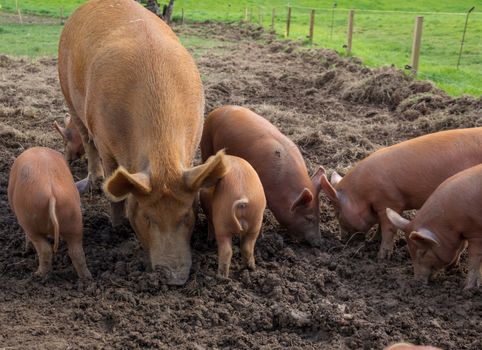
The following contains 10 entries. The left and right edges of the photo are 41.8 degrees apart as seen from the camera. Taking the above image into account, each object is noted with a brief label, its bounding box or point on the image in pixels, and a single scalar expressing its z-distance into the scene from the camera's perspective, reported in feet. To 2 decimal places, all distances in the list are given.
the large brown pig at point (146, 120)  14.29
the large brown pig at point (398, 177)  17.69
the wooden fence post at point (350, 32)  56.58
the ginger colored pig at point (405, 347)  7.85
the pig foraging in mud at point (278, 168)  18.53
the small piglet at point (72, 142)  24.90
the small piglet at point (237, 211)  15.69
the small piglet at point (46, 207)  15.05
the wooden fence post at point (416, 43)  41.93
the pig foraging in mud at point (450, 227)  15.35
